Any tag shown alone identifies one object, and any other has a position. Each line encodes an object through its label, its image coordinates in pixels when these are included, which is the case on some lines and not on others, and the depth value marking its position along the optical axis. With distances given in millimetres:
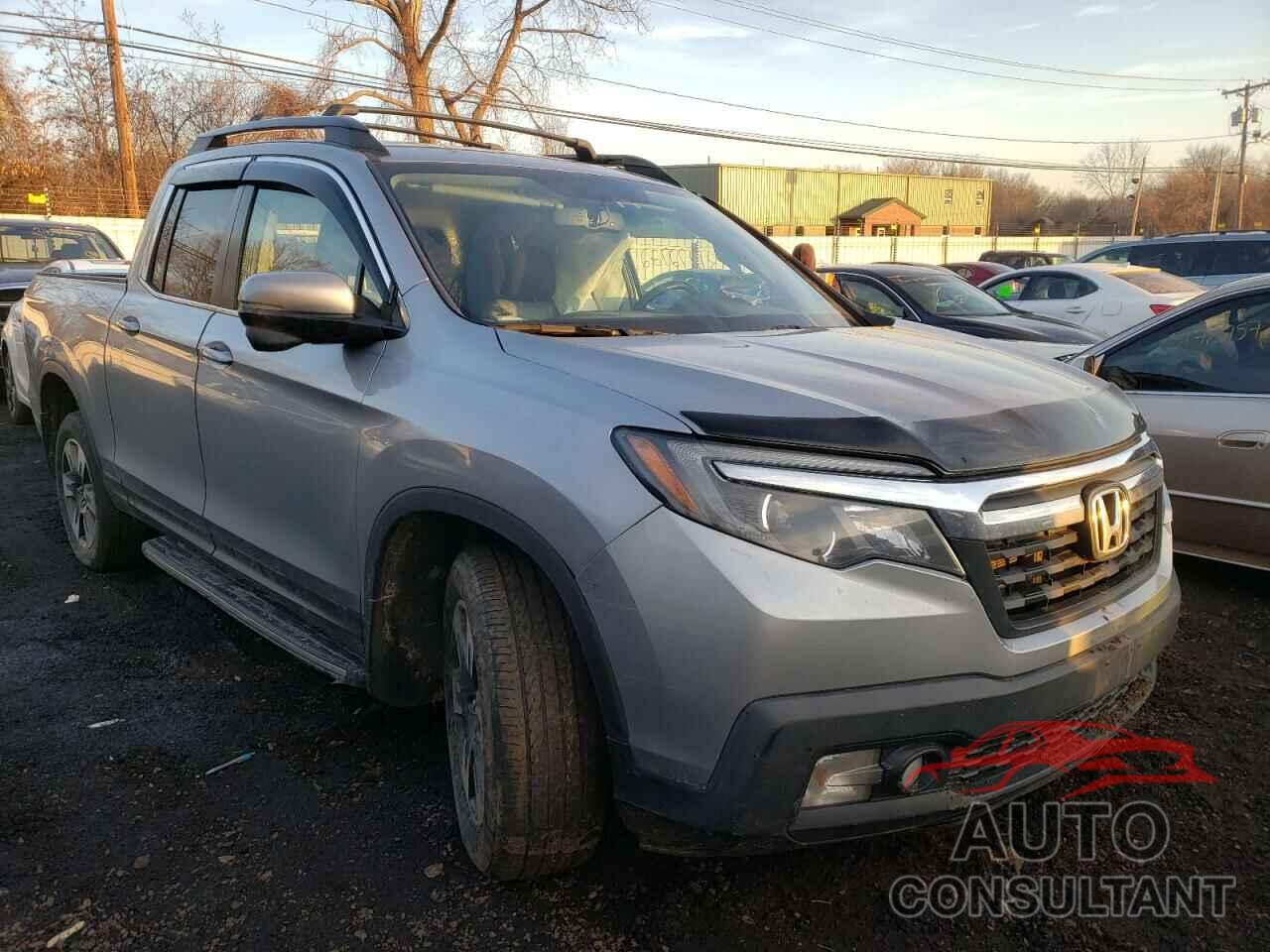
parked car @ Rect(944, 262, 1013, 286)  19203
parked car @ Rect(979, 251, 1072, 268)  28062
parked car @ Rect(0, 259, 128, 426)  8281
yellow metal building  55125
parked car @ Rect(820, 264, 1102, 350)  9094
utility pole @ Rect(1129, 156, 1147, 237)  62744
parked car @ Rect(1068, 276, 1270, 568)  4273
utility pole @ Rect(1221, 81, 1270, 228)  56000
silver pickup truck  1909
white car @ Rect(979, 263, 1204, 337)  11617
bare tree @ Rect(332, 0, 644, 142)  29922
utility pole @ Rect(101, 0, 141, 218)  23625
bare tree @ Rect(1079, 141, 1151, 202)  75000
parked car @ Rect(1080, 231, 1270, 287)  12908
